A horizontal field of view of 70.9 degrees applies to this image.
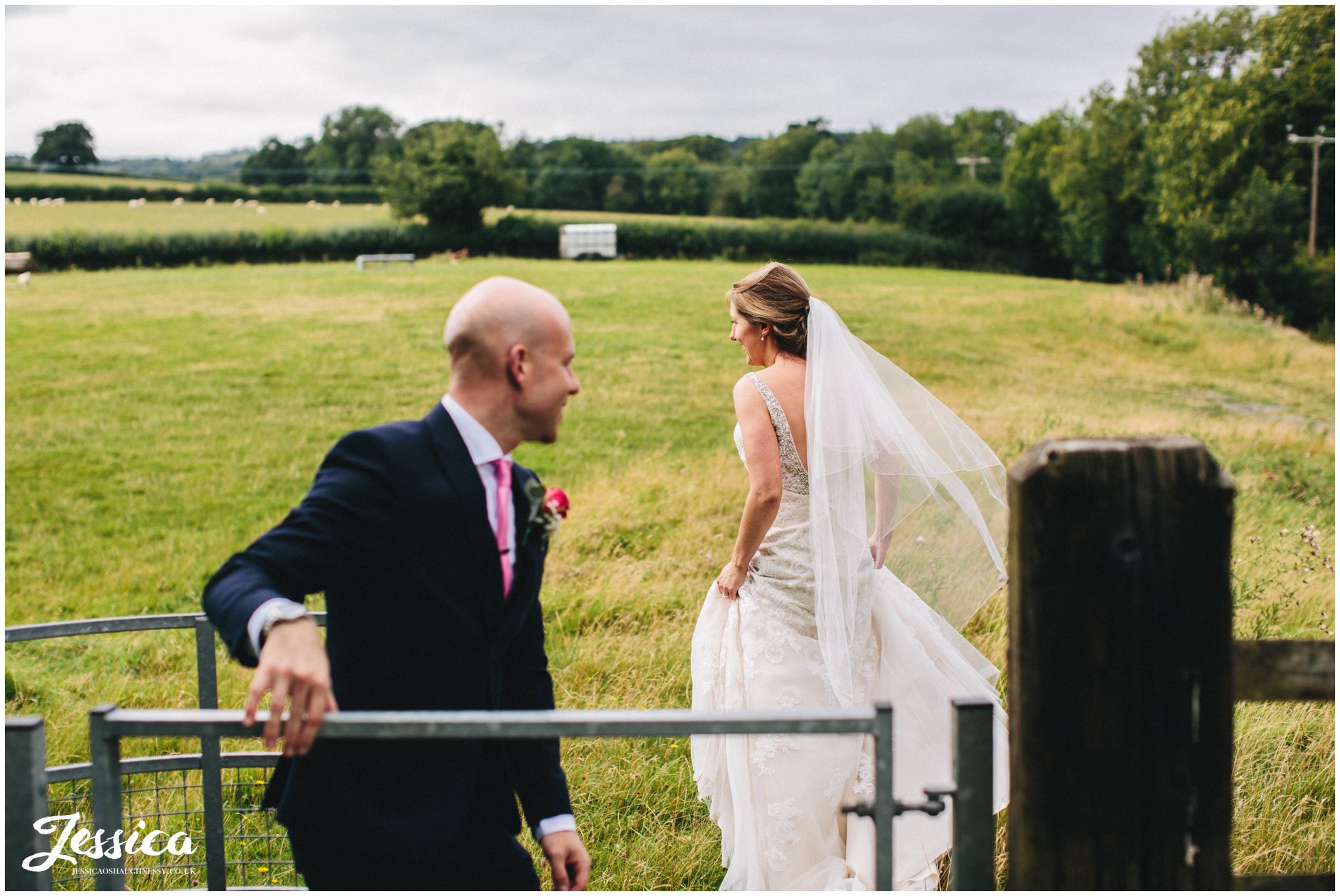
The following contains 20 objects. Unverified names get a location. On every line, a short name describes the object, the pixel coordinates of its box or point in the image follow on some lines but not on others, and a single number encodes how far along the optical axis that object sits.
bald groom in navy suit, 2.01
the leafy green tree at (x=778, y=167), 93.56
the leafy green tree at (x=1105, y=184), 62.22
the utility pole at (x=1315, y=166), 42.44
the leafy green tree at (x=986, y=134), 94.62
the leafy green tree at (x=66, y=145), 77.81
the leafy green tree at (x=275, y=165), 99.12
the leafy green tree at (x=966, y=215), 68.12
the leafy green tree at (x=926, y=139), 94.88
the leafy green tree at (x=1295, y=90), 44.34
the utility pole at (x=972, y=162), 82.62
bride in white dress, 3.91
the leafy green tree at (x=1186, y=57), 52.81
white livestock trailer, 54.88
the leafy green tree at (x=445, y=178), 57.59
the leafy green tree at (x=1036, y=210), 71.12
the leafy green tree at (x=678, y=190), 93.88
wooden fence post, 1.60
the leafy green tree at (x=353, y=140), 105.19
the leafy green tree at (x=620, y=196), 93.56
